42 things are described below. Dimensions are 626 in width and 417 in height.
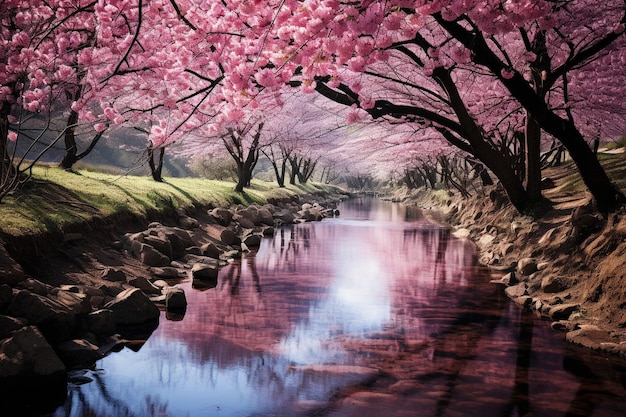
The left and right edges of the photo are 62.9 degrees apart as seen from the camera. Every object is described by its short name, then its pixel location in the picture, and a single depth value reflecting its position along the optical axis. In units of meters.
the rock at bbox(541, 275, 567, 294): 8.93
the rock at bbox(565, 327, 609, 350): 6.83
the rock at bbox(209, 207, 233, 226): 18.12
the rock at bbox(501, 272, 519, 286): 10.62
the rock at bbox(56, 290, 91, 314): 6.58
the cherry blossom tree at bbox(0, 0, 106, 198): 8.57
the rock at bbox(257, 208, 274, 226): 21.53
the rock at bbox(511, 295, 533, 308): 9.00
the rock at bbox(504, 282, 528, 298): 9.53
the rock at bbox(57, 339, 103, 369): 5.98
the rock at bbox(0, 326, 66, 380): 5.21
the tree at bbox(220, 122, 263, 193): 25.89
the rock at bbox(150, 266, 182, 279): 10.67
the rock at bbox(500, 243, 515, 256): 13.00
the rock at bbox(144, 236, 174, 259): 11.58
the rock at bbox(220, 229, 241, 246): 15.55
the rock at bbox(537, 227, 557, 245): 11.02
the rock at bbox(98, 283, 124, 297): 8.34
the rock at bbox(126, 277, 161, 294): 9.09
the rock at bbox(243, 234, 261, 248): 16.03
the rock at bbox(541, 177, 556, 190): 18.57
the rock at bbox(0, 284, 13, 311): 6.04
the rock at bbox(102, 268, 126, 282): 8.96
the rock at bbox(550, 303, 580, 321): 8.01
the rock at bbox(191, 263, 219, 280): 10.77
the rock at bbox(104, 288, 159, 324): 7.44
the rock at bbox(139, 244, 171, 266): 10.95
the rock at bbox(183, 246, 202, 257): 12.73
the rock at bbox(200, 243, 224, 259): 13.16
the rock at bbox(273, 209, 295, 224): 24.36
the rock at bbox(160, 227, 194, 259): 12.30
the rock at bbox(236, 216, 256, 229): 19.62
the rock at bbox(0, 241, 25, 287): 6.39
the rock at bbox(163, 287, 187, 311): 8.42
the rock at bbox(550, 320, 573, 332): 7.59
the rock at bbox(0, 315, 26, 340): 5.55
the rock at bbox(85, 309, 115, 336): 6.80
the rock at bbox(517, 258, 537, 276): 10.58
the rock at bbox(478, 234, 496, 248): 15.54
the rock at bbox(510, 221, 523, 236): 13.26
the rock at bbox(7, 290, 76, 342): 5.97
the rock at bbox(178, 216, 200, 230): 15.58
